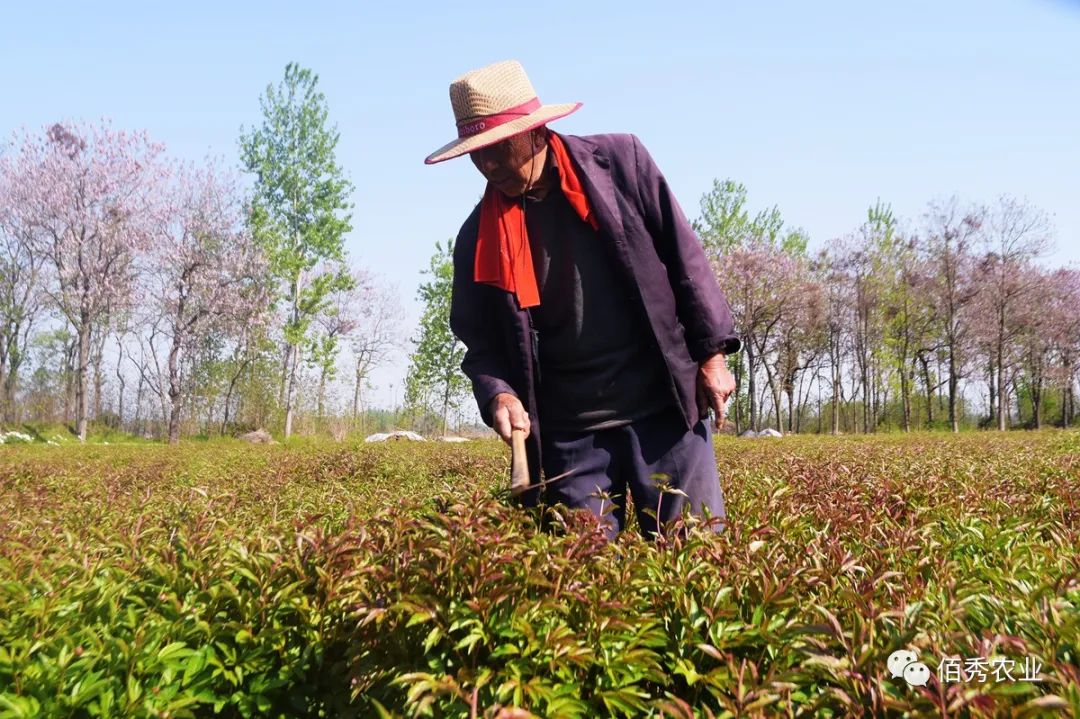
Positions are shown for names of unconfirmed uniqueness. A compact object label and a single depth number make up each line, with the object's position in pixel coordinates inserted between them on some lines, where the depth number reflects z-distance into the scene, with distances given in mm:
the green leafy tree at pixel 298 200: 25219
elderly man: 2580
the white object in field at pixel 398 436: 22180
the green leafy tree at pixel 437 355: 28062
